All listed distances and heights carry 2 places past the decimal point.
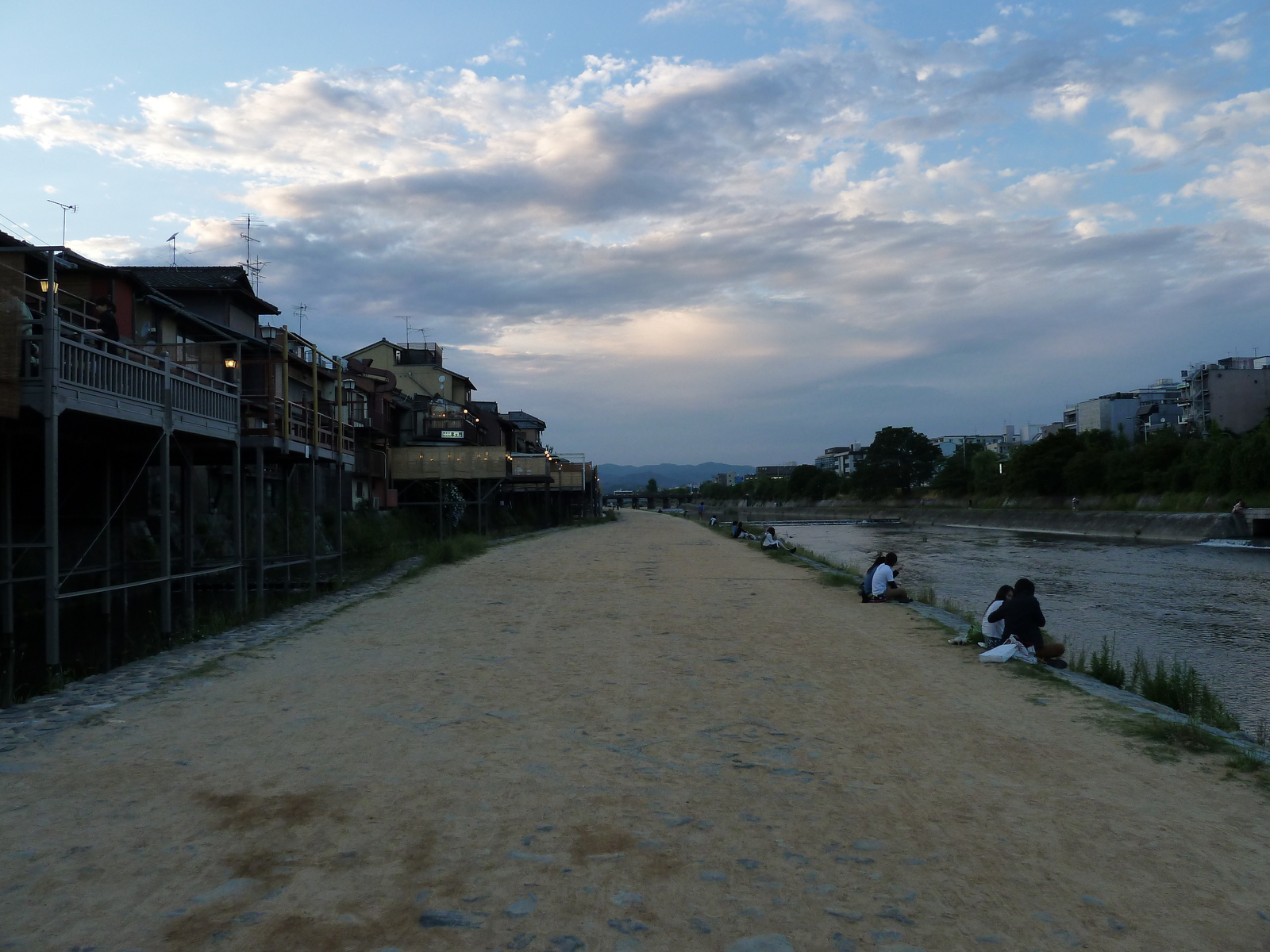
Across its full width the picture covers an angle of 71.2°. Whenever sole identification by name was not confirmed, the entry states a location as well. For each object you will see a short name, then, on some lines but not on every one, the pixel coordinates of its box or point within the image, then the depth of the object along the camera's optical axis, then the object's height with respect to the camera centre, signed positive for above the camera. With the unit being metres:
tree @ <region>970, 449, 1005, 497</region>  91.64 +1.10
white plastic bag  10.06 -1.94
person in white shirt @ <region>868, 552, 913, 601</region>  16.62 -1.95
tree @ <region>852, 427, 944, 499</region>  120.00 +3.14
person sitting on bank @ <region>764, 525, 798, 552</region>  34.17 -2.16
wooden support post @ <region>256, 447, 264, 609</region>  16.03 -0.53
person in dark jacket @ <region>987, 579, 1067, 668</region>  10.35 -1.68
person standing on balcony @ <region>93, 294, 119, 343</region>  12.84 +2.58
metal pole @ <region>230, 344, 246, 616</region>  15.16 -0.68
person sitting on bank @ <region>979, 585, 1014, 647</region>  10.83 -1.84
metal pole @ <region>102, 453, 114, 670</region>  15.41 -0.94
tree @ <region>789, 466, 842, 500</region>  145.50 +0.52
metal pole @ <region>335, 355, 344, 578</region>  19.94 +0.81
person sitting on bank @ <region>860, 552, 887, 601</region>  16.77 -1.96
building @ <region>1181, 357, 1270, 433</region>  88.81 +8.18
